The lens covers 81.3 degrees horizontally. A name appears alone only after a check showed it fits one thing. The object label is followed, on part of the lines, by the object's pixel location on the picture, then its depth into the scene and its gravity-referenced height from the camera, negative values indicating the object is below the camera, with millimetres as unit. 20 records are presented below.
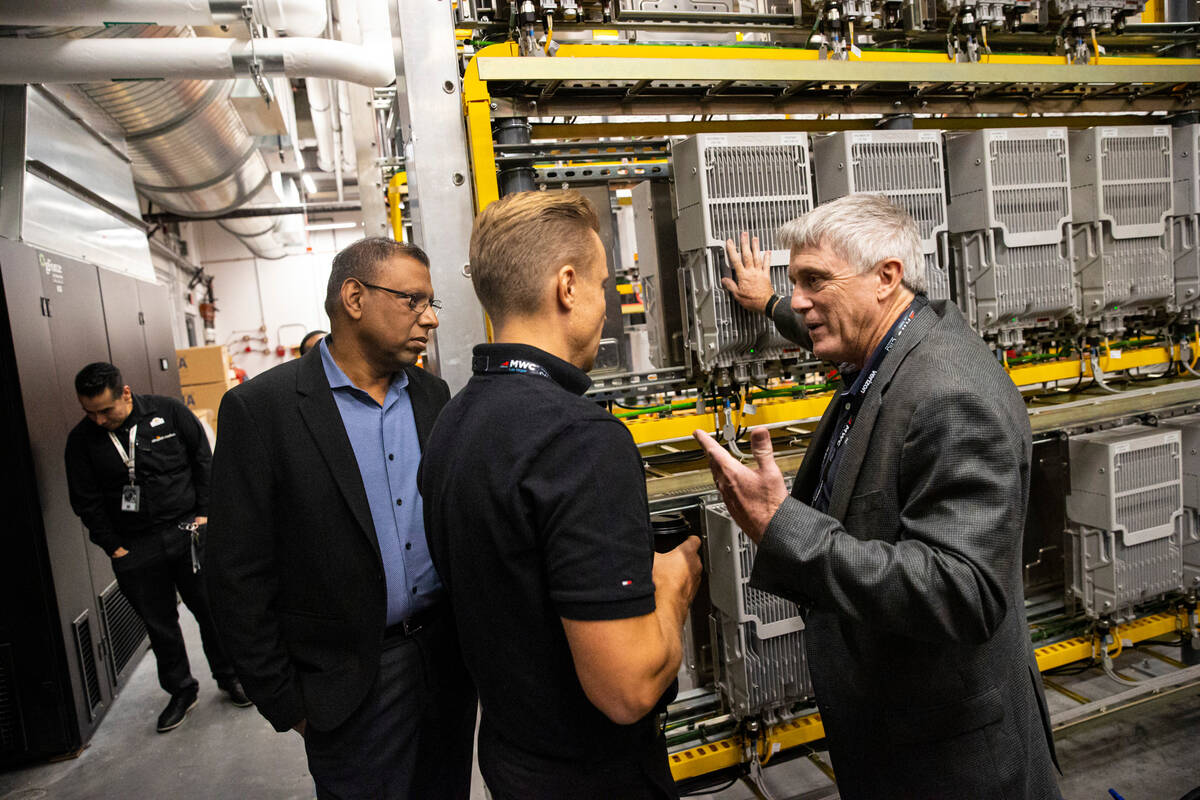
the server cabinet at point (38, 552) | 3279 -797
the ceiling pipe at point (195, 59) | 3186 +1513
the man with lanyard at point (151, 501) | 3463 -635
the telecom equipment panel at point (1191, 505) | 2713 -908
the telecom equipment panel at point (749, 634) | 2102 -976
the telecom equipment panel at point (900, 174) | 2162 +400
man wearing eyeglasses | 1557 -436
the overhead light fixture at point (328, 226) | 12000 +2271
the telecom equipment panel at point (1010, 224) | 2340 +215
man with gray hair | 1101 -375
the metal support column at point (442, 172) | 1824 +465
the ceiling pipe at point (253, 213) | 8730 +1932
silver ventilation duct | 4109 +1662
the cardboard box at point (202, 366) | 7857 +50
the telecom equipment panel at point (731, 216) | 2043 +296
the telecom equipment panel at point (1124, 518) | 2568 -896
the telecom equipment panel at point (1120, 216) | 2500 +220
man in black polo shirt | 937 -281
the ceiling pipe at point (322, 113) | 5453 +2056
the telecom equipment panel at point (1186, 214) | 2607 +211
